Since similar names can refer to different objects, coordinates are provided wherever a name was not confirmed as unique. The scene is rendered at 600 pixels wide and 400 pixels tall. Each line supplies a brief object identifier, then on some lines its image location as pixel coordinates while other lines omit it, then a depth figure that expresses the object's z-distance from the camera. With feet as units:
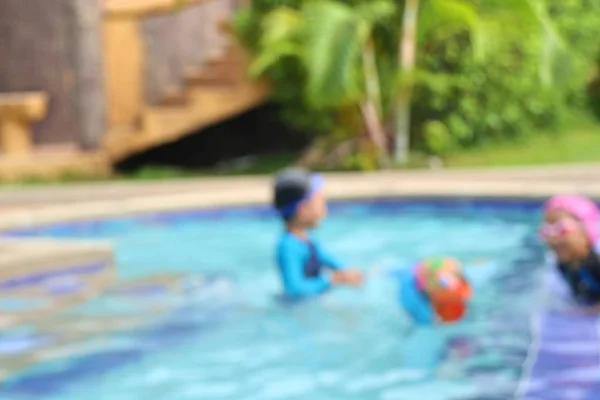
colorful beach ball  27.12
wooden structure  68.12
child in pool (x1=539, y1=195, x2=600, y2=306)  26.12
